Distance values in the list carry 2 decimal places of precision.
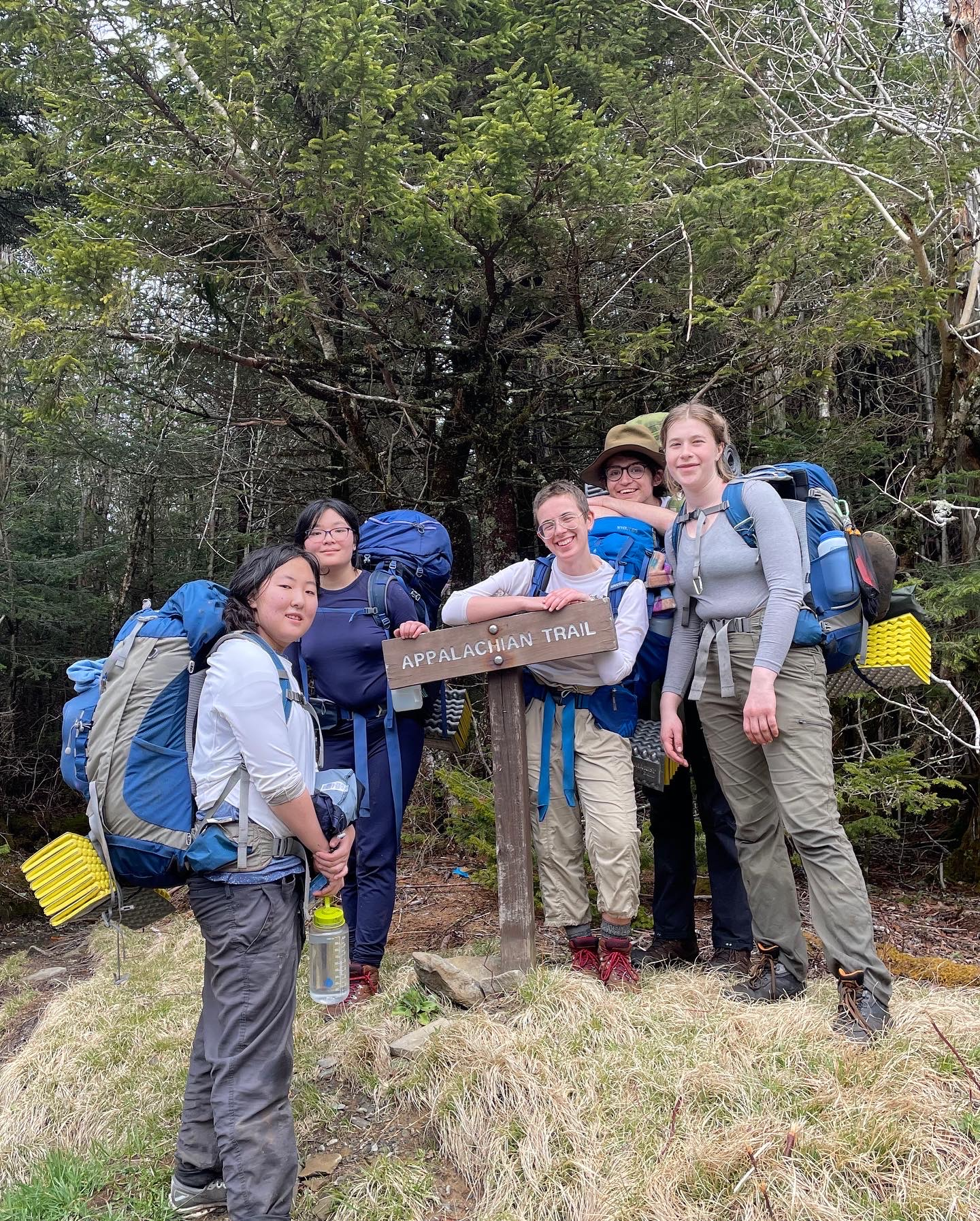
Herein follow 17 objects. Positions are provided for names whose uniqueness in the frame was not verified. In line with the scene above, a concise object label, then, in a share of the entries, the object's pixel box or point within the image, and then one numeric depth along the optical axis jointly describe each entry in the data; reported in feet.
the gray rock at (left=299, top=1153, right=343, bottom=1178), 10.56
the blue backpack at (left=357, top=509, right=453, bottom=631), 15.16
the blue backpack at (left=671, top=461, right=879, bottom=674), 11.84
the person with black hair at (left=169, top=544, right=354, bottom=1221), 8.86
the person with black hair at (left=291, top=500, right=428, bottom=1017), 14.37
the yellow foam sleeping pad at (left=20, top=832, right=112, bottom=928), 9.46
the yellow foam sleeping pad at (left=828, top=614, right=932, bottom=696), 12.80
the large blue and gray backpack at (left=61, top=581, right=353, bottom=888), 9.15
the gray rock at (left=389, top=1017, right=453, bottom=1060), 12.14
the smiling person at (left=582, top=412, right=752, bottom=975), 14.33
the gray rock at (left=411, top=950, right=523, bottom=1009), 13.17
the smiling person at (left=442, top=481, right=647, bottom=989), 12.67
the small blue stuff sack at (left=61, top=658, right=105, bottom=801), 9.57
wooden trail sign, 13.08
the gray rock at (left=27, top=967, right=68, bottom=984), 24.38
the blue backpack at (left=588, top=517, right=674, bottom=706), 13.64
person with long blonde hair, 11.22
